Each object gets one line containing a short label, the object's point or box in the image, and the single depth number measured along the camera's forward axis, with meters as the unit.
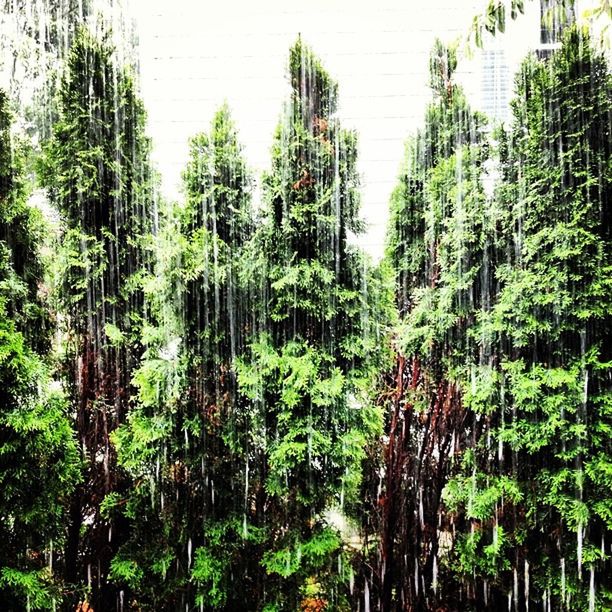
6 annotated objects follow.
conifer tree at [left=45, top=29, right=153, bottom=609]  4.26
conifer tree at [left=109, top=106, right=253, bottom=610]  3.89
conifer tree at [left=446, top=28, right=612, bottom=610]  3.56
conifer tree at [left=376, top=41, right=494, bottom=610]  4.34
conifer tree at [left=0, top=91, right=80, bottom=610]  3.15
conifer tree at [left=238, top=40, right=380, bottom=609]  3.81
